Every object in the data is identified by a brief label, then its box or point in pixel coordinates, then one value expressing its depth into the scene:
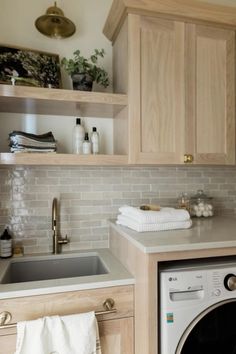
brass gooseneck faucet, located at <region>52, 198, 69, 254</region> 1.60
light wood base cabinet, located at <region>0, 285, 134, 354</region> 1.11
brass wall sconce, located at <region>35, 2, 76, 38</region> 1.54
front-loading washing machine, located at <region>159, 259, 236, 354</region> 1.10
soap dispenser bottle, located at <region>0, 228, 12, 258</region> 1.52
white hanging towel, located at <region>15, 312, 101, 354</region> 1.03
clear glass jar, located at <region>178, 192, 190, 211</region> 1.81
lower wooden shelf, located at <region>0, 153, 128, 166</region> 1.31
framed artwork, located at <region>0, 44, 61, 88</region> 1.51
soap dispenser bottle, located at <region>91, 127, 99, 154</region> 1.62
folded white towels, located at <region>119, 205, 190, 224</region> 1.37
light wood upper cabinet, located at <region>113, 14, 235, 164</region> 1.43
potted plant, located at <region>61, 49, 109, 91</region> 1.48
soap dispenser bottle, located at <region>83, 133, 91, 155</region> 1.58
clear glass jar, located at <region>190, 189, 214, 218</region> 1.82
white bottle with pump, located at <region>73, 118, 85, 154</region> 1.60
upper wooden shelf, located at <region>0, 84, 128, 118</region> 1.32
